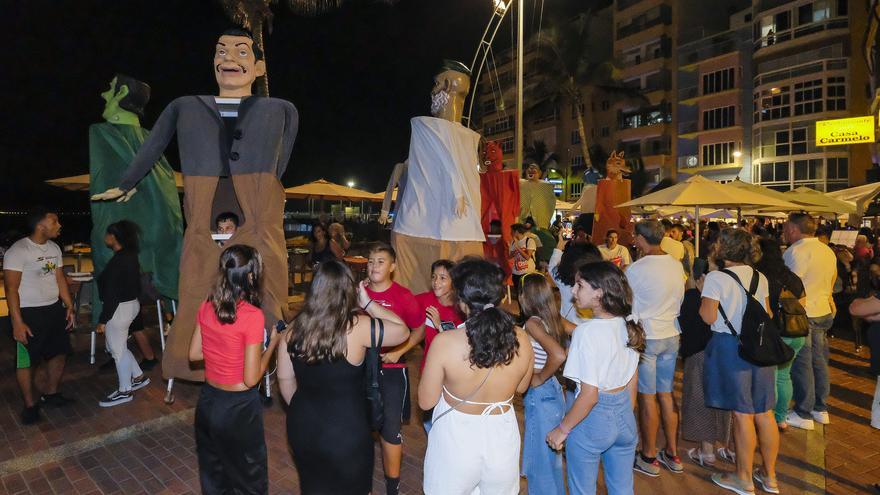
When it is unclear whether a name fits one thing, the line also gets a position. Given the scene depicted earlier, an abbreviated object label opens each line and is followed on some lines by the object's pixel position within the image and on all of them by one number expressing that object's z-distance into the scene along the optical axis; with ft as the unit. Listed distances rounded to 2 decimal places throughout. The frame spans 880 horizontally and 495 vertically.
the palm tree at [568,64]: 109.50
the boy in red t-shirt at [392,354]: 10.79
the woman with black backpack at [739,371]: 12.00
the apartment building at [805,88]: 88.43
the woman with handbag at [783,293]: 13.98
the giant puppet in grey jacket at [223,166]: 15.53
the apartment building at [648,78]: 127.44
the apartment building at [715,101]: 110.73
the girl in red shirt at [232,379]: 9.34
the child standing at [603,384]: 9.02
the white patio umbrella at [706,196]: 23.93
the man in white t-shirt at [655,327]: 13.15
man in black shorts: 15.28
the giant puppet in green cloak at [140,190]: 19.19
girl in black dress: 8.19
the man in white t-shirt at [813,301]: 16.69
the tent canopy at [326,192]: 49.39
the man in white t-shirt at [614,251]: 22.97
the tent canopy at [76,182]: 35.91
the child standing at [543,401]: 10.43
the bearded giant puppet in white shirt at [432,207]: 16.16
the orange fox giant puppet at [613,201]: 28.48
